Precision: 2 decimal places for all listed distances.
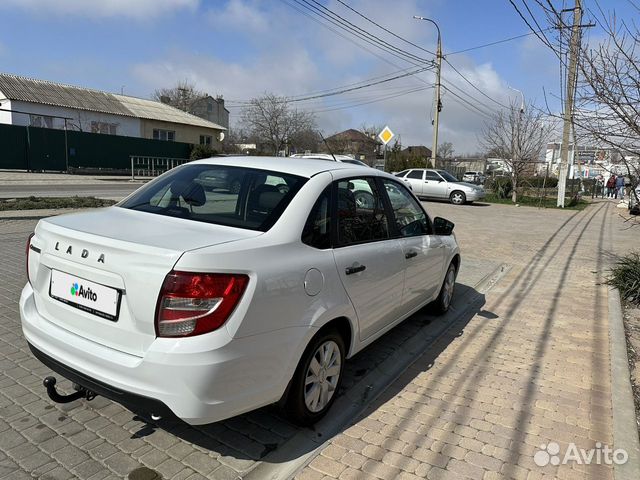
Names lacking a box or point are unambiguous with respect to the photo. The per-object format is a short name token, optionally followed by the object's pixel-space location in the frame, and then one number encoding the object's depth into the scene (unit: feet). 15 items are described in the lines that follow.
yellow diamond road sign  56.34
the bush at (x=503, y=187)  85.46
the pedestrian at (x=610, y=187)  105.04
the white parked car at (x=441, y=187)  72.33
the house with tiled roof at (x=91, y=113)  94.07
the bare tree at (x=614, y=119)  17.35
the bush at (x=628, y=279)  20.93
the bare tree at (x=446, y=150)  224.94
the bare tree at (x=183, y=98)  189.67
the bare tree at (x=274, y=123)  163.73
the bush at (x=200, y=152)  110.39
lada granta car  7.39
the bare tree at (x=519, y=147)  79.66
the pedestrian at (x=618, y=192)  94.70
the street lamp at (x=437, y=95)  89.86
